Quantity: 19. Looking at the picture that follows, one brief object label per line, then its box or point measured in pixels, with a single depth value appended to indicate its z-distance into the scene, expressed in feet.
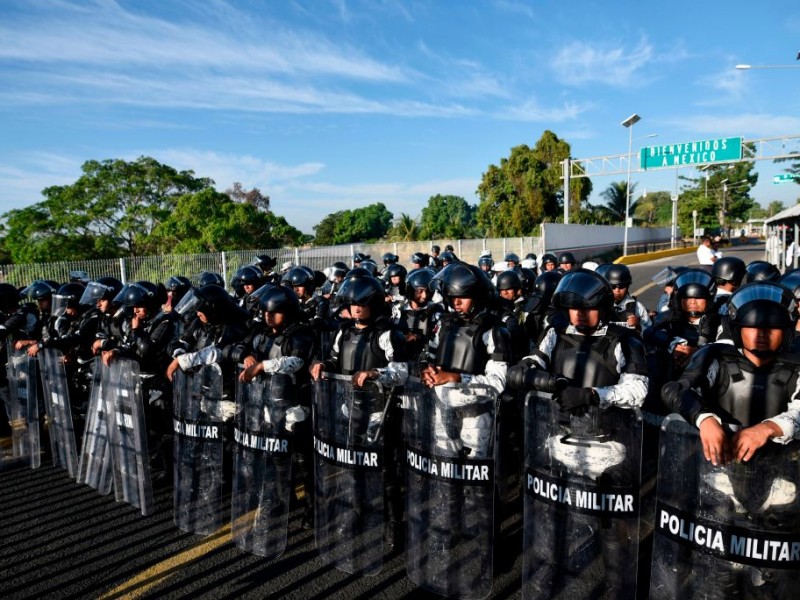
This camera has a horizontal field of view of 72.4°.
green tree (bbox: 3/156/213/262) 76.69
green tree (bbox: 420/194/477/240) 255.09
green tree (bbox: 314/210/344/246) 210.38
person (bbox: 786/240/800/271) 60.24
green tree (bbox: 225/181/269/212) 132.77
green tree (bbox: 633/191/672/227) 244.42
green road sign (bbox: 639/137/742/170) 78.07
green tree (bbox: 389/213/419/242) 113.19
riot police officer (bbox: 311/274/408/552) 11.80
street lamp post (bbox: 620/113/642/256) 94.72
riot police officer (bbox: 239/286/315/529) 12.02
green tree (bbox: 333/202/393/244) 195.52
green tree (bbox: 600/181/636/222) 152.56
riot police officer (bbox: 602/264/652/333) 16.99
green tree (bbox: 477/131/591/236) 115.65
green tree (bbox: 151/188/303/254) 75.51
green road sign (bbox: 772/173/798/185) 100.32
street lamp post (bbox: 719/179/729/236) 183.20
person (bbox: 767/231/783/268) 71.46
